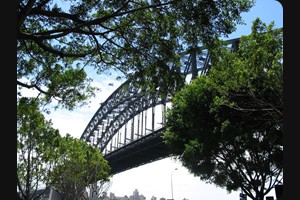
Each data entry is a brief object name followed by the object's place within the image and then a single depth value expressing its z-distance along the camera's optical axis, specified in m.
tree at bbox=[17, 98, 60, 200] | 21.64
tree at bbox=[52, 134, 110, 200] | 35.63
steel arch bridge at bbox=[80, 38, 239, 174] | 51.38
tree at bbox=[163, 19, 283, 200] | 16.99
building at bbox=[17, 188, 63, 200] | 48.75
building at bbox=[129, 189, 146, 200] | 151.00
